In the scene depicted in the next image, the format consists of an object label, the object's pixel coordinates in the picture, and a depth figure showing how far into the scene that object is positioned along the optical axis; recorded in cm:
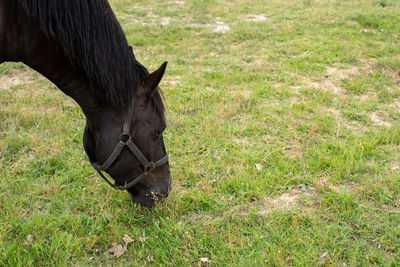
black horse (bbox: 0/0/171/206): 196
